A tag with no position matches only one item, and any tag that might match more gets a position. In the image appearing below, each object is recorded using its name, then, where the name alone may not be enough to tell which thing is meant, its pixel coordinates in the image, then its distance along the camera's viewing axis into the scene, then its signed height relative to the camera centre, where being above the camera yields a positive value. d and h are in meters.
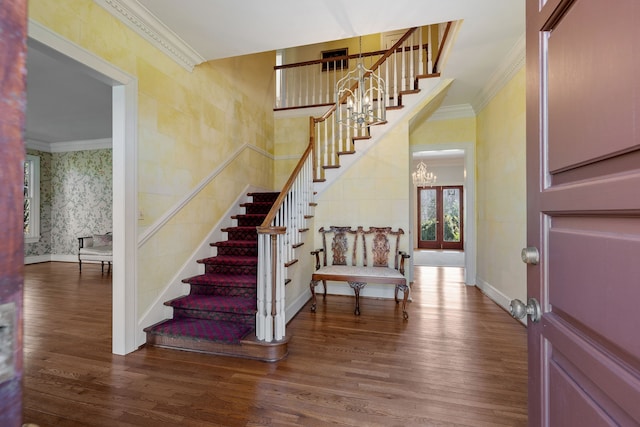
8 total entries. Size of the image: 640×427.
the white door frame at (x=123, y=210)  2.42 +0.05
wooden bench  3.89 -0.53
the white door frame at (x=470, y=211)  4.71 +0.06
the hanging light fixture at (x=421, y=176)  8.00 +1.11
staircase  2.44 -0.96
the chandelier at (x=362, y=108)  2.88 +1.18
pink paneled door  0.53 +0.01
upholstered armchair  5.70 -0.69
